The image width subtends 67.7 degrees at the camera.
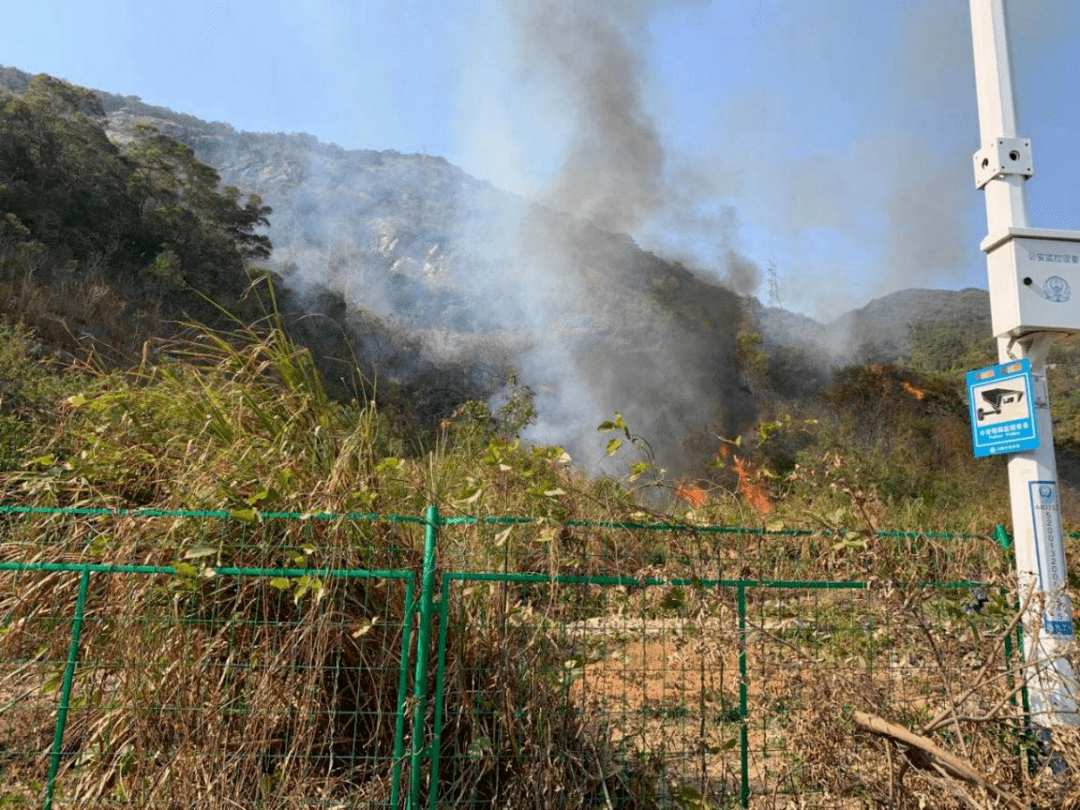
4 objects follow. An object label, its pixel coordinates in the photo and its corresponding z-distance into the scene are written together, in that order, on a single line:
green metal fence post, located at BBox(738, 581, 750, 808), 2.84
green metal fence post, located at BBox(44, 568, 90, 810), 2.70
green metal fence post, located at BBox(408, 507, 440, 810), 2.60
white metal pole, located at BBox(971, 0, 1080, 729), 2.80
